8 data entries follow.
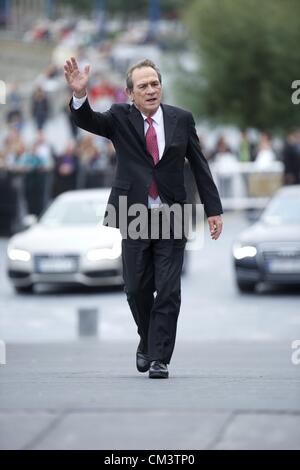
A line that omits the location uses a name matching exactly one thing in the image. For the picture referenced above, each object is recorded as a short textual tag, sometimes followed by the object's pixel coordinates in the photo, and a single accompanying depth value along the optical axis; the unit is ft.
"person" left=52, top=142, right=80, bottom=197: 103.71
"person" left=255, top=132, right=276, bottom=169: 111.14
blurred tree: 171.12
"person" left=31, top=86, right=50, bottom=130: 152.97
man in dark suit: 29.78
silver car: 69.72
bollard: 54.08
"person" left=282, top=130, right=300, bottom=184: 100.32
